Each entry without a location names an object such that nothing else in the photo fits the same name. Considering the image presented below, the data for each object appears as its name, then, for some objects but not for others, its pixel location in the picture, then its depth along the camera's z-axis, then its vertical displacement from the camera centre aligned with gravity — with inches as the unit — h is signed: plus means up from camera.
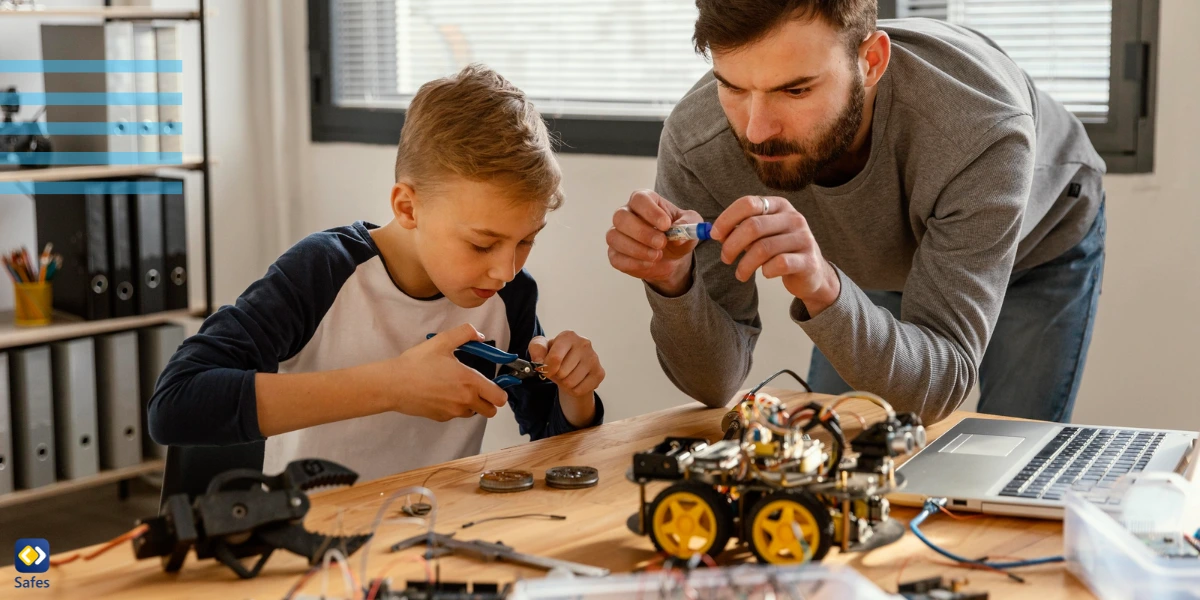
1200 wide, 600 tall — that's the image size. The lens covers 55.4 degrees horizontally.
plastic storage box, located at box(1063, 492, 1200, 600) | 30.8 -11.5
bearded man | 53.1 -2.1
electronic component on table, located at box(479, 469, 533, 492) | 44.9 -12.8
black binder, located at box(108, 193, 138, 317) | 112.3 -10.2
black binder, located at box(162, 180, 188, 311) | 115.6 -9.5
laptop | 41.8 -12.5
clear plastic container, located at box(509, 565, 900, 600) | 29.9 -11.3
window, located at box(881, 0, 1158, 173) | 88.3 +8.2
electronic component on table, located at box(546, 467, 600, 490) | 45.6 -12.9
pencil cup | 110.7 -14.3
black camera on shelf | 107.8 +1.4
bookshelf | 107.2 -6.7
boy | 50.4 -8.5
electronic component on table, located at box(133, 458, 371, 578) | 34.7 -11.1
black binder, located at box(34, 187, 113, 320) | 111.4 -9.0
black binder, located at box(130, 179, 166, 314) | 113.4 -9.6
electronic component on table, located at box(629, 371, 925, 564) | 34.5 -10.1
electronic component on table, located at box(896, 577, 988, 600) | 32.9 -12.7
